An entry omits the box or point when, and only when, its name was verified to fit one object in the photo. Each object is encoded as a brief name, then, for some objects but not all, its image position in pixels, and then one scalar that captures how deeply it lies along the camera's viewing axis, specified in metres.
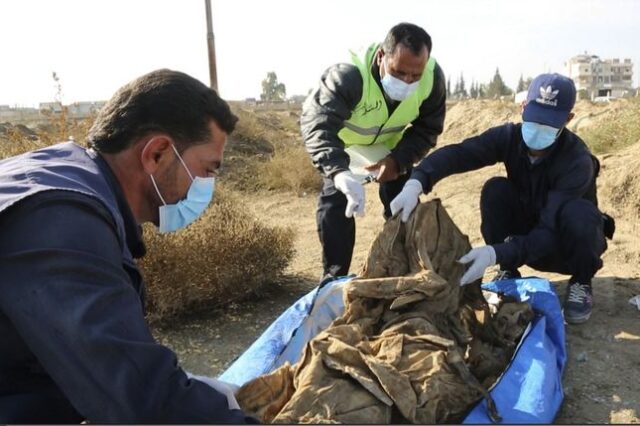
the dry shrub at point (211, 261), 3.58
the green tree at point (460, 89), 83.06
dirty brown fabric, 2.02
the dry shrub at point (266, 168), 8.80
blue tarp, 2.10
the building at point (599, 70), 75.44
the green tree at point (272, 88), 68.88
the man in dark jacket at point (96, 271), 1.07
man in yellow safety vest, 3.23
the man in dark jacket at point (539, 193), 2.89
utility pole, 10.46
